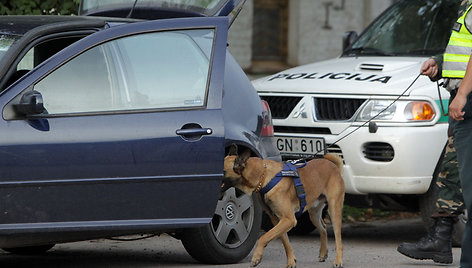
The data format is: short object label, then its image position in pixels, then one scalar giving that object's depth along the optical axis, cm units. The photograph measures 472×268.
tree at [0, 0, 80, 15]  1769
